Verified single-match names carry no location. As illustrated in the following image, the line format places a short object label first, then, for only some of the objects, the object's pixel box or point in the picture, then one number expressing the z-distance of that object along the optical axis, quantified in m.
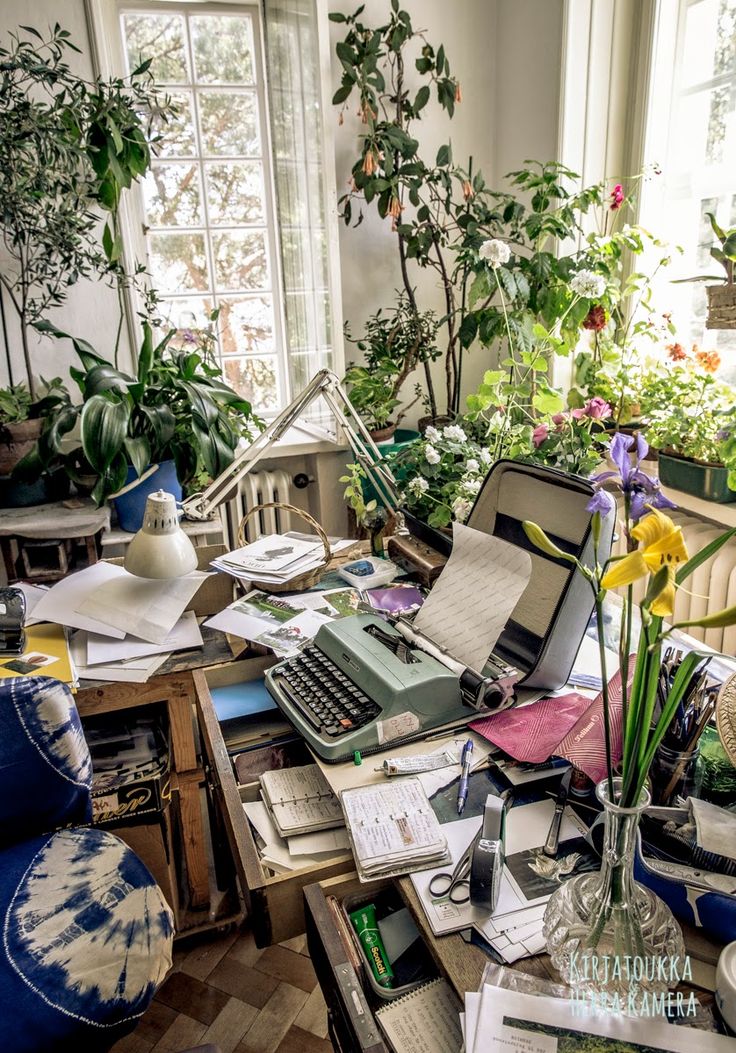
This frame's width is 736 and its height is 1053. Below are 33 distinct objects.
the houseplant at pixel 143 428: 2.03
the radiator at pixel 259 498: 2.94
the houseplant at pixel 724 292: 1.61
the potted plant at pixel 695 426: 1.85
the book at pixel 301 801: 1.03
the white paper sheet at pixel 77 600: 1.44
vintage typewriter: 1.10
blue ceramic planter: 2.21
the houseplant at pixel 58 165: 2.13
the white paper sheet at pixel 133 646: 1.39
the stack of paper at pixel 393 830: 0.90
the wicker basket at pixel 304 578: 1.61
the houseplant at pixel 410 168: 2.58
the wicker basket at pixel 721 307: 1.61
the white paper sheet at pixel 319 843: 1.00
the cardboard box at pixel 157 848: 1.51
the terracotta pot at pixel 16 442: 2.24
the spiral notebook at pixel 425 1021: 0.75
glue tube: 0.87
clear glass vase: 0.71
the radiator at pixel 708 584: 1.85
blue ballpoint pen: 1.00
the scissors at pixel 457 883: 0.86
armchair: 1.00
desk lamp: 1.43
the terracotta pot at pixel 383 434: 2.75
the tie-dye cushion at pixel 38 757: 1.16
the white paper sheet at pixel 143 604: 1.45
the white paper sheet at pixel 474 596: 1.15
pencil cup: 0.90
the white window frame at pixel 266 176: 2.45
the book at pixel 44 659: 1.33
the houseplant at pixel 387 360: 2.71
